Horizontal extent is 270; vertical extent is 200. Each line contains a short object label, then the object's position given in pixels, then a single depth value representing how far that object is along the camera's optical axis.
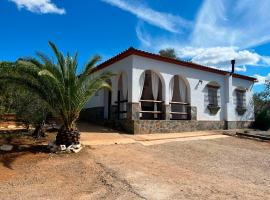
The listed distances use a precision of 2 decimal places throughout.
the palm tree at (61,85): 6.26
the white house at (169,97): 9.61
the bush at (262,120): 13.95
